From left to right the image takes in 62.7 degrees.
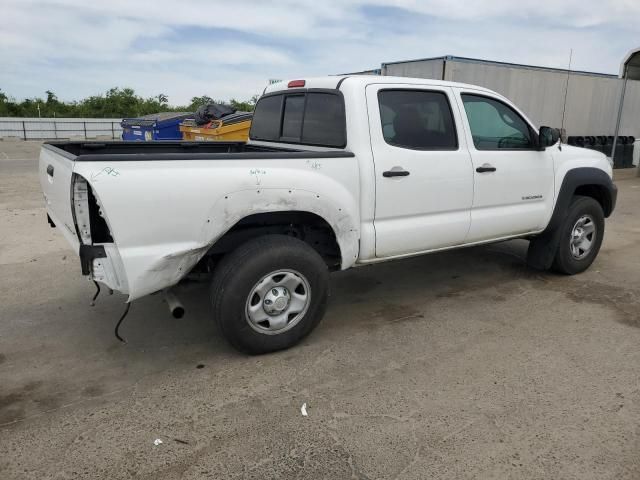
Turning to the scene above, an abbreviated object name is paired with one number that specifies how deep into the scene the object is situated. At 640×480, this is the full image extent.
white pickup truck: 3.11
